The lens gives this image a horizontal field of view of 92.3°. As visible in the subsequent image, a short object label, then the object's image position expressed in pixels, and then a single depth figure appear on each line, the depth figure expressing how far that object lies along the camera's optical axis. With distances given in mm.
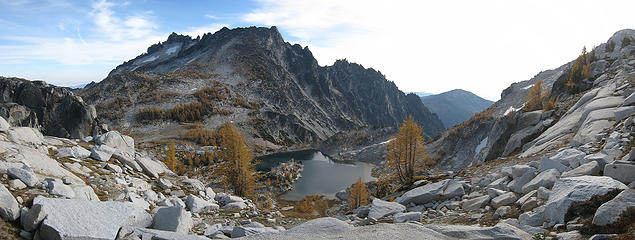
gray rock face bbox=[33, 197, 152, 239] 10883
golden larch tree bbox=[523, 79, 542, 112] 58062
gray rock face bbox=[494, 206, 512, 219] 15602
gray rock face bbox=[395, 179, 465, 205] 23542
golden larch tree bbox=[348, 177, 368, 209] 50159
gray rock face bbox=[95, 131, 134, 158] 28188
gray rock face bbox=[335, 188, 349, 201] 74788
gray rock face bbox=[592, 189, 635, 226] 10156
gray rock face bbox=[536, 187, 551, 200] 14738
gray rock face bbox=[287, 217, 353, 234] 13633
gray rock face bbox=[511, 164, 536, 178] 18906
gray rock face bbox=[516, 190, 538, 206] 15781
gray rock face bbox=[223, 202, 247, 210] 24516
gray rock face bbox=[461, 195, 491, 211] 18766
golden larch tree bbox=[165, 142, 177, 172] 67200
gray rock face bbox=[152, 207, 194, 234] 14102
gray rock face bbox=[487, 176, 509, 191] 19831
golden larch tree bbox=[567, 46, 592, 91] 50875
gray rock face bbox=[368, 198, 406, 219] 21225
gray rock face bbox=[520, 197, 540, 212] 14836
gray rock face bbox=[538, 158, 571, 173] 17391
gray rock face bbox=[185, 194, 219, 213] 21448
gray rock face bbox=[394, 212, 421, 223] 18422
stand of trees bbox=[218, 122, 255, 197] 44438
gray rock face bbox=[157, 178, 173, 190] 24125
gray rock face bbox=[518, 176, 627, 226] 11938
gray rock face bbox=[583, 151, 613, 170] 14852
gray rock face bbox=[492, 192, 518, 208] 16908
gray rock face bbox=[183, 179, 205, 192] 27297
